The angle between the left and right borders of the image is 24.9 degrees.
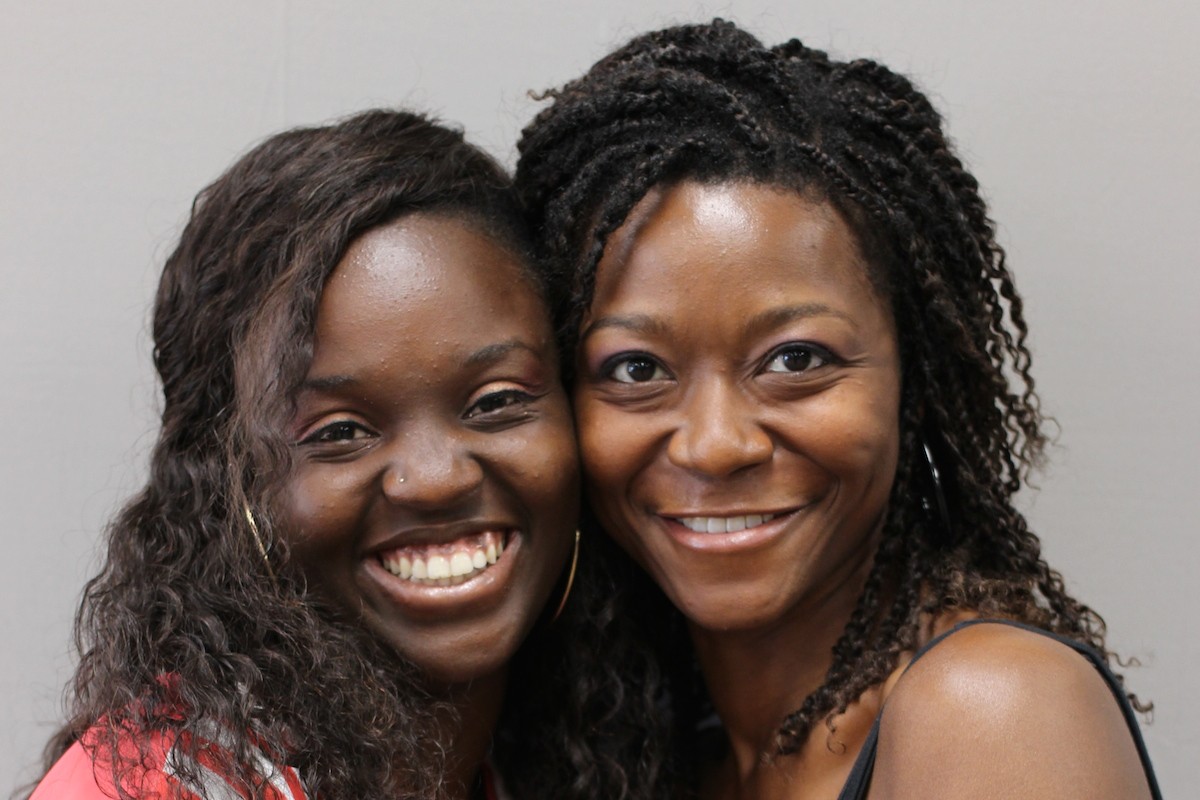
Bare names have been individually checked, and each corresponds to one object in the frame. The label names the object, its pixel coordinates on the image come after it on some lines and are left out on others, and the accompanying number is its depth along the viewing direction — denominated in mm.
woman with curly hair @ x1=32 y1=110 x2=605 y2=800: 1006
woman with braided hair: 1016
